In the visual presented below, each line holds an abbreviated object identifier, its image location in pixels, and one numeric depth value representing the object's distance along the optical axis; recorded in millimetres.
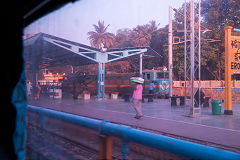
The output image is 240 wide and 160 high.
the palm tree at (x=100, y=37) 44656
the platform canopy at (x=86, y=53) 21281
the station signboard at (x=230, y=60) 13289
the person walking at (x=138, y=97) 11687
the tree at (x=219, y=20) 31953
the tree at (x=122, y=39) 49203
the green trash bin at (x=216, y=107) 13195
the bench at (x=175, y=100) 17812
